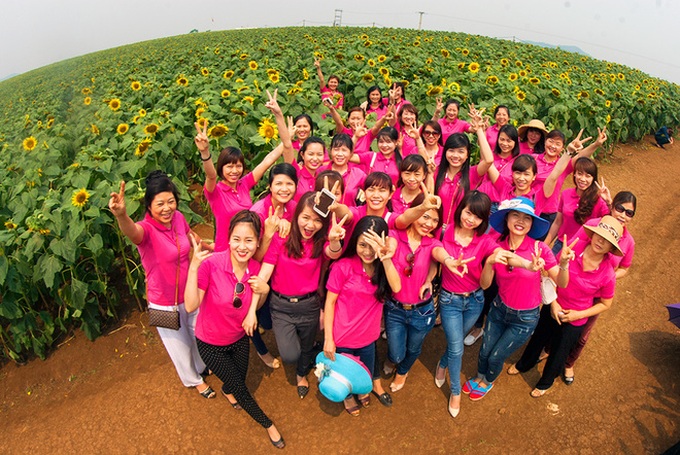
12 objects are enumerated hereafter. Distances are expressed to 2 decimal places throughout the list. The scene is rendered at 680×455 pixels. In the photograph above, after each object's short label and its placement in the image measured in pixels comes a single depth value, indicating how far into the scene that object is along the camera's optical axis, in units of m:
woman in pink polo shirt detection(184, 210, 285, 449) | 2.73
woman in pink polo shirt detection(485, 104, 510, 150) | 5.48
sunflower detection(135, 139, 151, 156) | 4.79
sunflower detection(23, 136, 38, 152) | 5.59
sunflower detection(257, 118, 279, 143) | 5.20
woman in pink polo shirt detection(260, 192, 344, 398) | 2.90
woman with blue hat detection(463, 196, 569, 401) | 2.85
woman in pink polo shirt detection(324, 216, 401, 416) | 2.81
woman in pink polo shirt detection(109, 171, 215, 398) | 2.79
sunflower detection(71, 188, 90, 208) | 3.71
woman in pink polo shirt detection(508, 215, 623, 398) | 2.87
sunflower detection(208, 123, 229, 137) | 5.24
